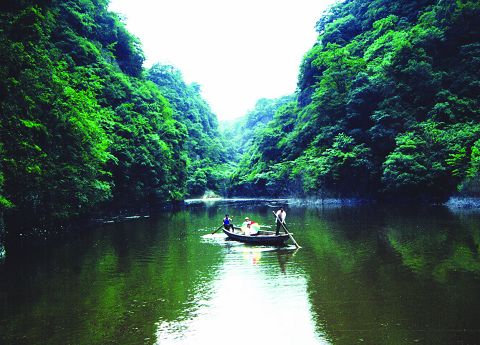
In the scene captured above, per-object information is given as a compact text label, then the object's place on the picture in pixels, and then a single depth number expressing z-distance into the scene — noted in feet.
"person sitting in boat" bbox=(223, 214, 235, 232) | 81.73
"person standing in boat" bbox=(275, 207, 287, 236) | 71.87
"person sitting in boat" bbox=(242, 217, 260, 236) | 73.20
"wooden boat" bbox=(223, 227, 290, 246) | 66.08
